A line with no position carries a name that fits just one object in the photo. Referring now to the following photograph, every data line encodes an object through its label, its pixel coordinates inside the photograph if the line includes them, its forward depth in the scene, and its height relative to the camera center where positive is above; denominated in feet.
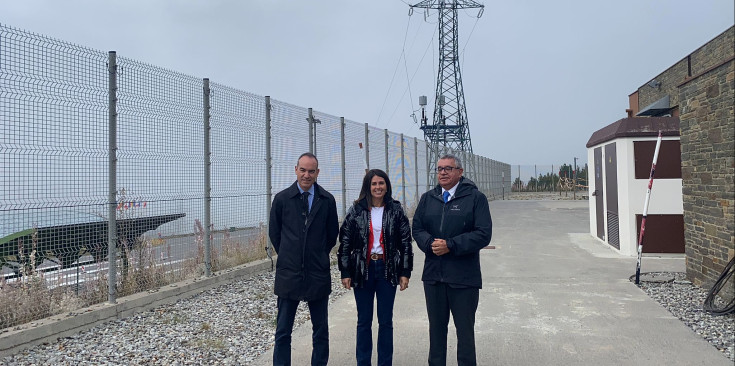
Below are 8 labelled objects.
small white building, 27.99 +0.23
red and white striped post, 21.82 -2.44
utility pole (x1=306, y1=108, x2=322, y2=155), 29.63 +3.98
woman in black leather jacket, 11.43 -1.60
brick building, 17.57 +0.68
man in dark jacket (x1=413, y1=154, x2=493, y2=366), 10.84 -1.33
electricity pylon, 110.93 +26.12
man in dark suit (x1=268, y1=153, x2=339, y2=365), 11.34 -1.38
